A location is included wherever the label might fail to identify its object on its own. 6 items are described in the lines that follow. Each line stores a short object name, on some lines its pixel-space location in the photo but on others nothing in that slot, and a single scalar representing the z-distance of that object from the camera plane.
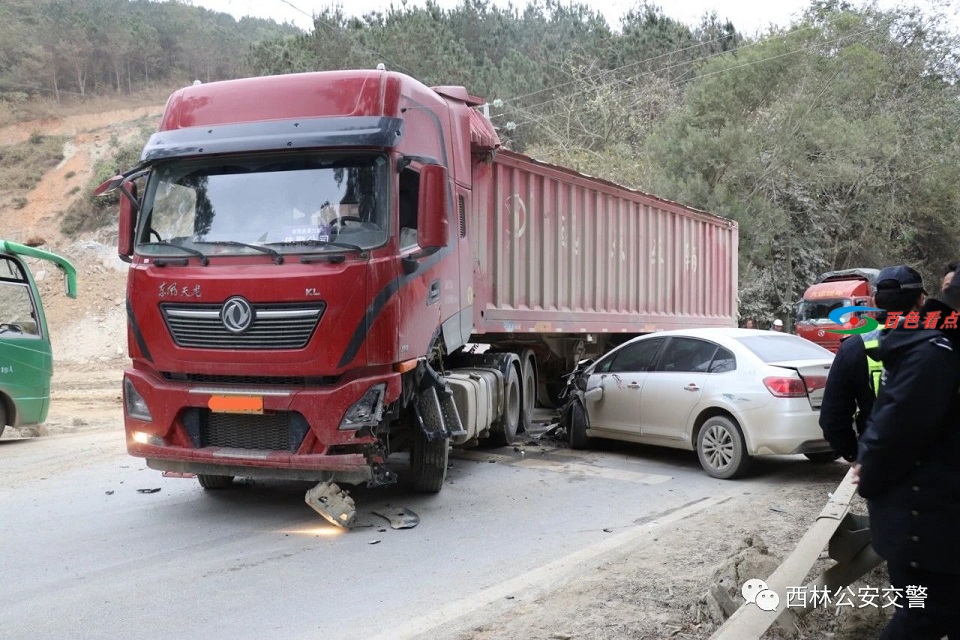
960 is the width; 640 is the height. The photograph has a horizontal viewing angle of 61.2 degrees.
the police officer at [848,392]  3.29
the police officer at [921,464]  2.51
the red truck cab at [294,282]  5.57
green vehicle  9.68
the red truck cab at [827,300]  23.45
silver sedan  7.22
